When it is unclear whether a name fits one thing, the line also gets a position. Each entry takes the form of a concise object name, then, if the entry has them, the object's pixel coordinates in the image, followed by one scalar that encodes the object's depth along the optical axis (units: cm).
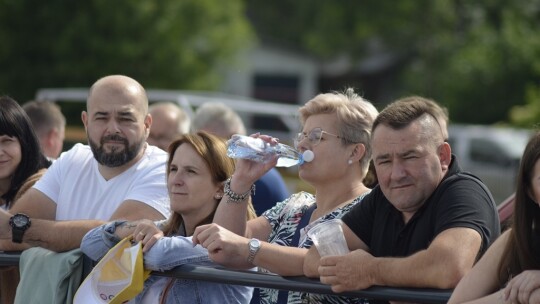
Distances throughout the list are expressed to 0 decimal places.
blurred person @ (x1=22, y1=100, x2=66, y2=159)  1540
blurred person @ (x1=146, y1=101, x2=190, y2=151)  1637
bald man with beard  1082
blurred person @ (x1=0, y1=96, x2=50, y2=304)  1170
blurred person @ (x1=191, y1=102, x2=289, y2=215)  1330
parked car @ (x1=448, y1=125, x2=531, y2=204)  4494
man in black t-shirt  749
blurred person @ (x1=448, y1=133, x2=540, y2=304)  696
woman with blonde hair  932
